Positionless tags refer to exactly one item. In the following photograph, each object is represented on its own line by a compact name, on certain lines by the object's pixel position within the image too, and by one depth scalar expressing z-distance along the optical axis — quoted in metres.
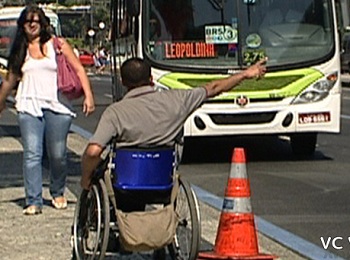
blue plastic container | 14.08
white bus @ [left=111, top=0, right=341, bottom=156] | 29.68
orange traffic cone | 14.96
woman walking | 19.30
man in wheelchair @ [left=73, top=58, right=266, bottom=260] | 13.96
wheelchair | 14.07
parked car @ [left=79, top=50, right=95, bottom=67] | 145.09
